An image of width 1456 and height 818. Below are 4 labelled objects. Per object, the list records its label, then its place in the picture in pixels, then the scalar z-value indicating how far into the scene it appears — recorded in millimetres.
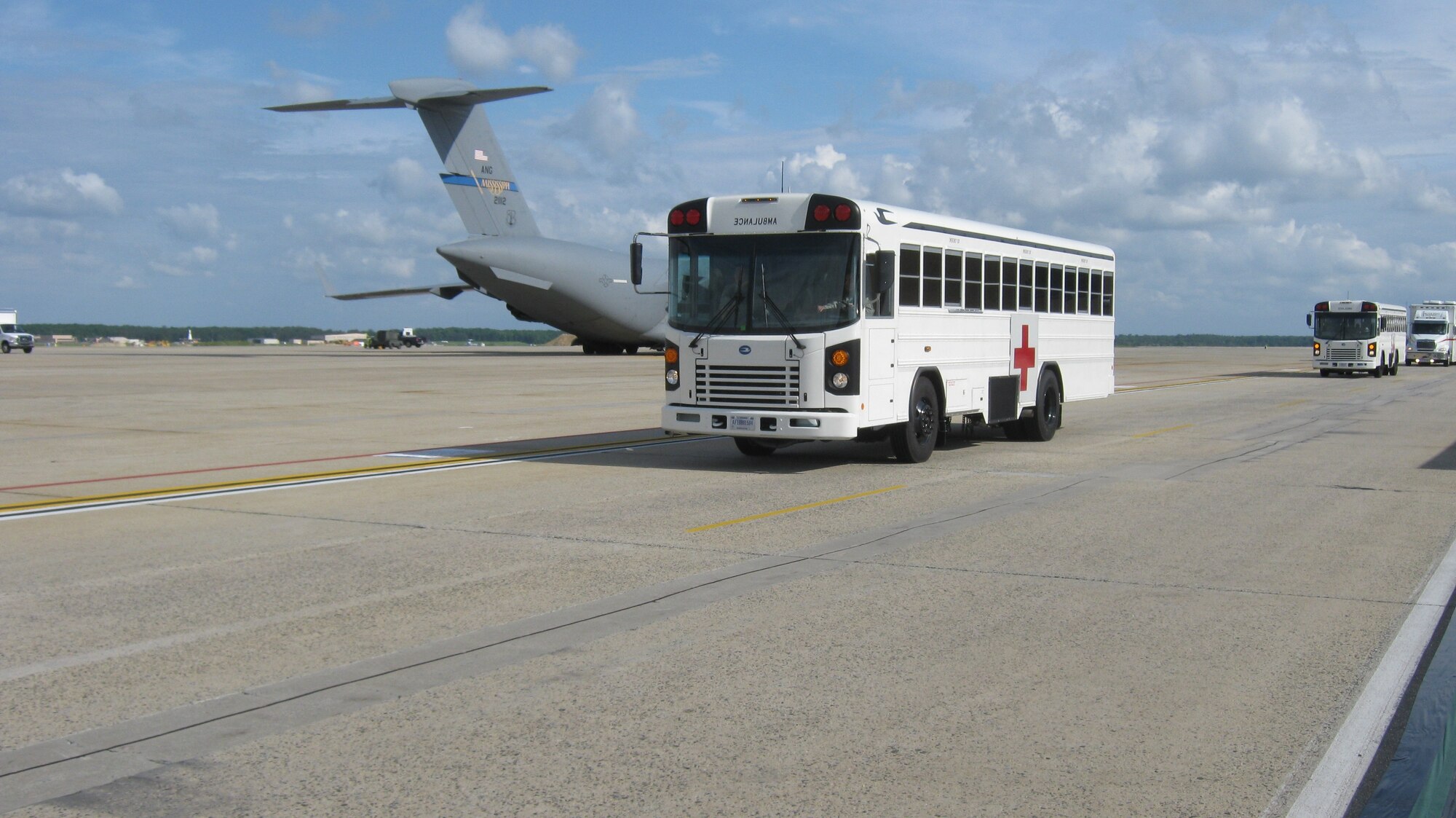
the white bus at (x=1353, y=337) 47188
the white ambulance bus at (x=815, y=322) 13883
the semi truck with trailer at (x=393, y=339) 109375
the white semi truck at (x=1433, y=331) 64375
